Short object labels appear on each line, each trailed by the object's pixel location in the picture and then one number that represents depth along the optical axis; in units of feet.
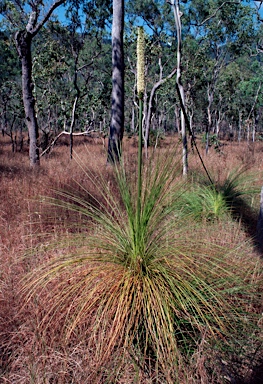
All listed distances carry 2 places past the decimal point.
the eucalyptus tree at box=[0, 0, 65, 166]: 23.49
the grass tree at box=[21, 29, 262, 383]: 5.52
